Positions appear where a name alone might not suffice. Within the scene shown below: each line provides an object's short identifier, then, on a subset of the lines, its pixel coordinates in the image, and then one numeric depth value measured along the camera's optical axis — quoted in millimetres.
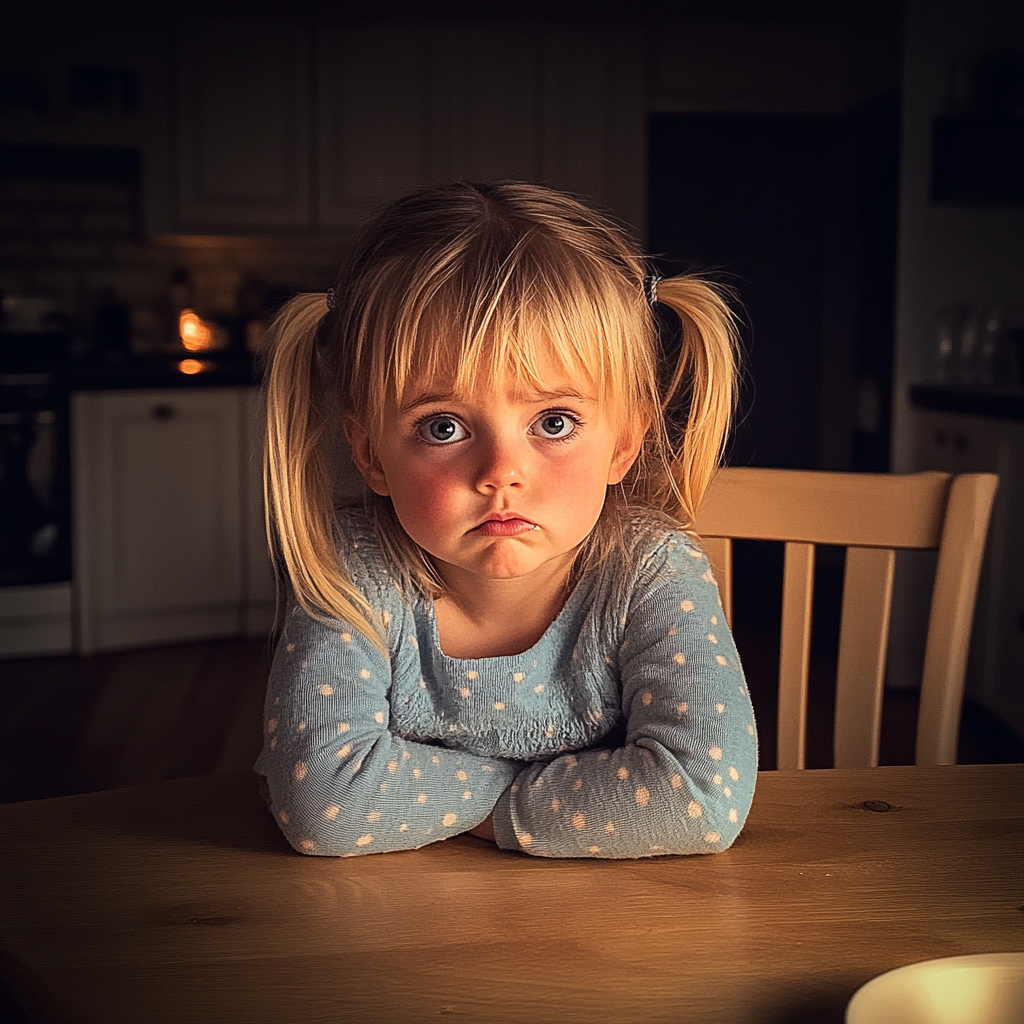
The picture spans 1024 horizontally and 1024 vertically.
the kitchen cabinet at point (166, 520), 3641
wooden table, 501
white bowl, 449
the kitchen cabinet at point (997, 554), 2678
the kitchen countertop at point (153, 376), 3551
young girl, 687
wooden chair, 973
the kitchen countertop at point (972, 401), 2619
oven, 3461
